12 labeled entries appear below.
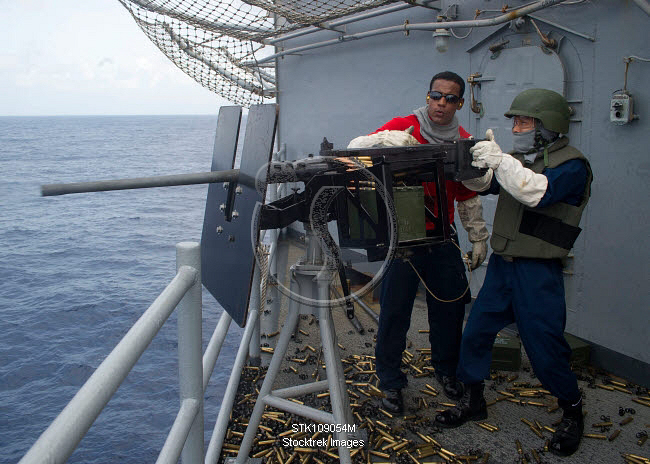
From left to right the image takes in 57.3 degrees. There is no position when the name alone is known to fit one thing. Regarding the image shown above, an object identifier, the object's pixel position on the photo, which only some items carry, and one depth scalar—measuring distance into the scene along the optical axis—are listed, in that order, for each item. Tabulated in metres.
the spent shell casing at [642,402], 3.87
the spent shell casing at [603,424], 3.59
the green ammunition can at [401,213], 2.64
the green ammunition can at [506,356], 4.34
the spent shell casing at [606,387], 4.08
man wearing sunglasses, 3.46
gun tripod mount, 2.84
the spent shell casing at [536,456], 3.25
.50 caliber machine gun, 2.30
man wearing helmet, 3.04
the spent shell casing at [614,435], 3.46
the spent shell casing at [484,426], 3.58
